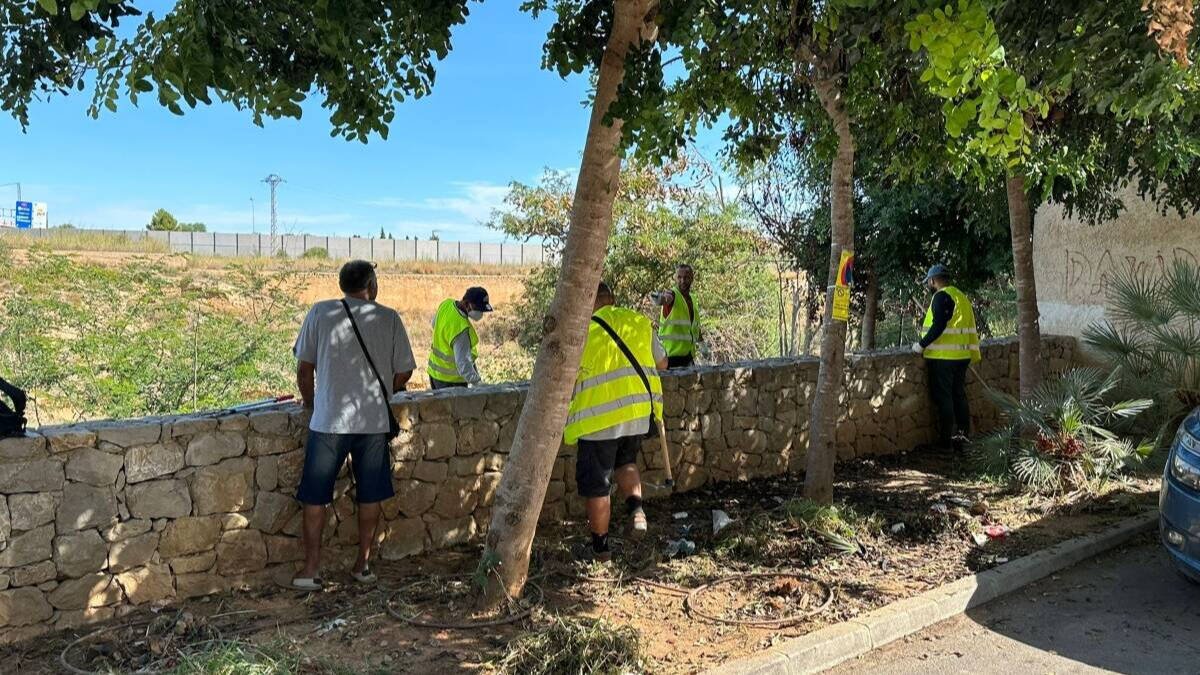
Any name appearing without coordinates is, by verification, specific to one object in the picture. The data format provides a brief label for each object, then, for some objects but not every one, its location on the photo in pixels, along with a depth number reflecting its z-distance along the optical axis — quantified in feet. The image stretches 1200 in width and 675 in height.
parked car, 15.71
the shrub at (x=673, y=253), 45.88
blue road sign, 159.28
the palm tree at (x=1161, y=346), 25.35
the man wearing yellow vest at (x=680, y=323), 30.04
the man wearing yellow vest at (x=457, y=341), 24.95
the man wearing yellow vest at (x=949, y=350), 29.48
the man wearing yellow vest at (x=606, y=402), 18.21
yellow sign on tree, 20.26
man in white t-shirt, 16.07
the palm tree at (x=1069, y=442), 22.98
